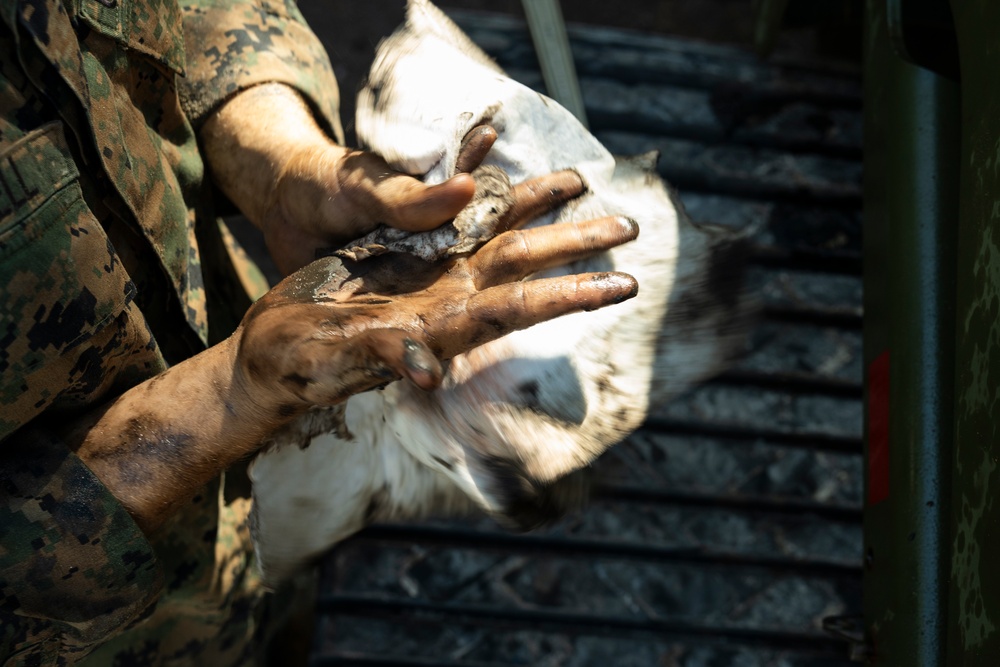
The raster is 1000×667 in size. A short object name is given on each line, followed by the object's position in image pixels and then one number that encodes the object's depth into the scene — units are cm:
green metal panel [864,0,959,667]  116
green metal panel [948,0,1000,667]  98
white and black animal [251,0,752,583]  103
